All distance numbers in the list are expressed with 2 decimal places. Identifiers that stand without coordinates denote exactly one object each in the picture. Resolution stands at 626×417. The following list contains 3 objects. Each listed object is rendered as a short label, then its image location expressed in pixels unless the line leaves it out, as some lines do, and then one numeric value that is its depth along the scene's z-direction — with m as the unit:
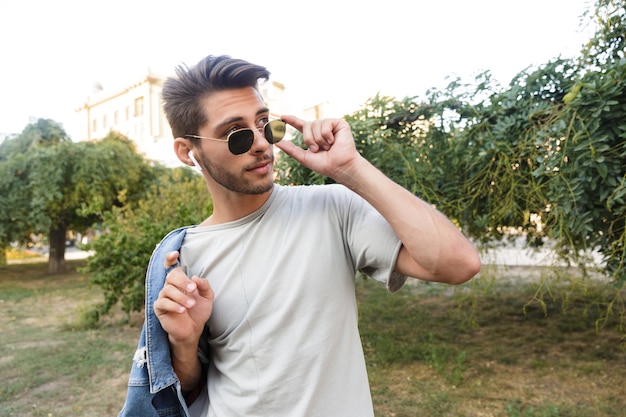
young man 1.20
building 32.28
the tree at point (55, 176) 12.49
